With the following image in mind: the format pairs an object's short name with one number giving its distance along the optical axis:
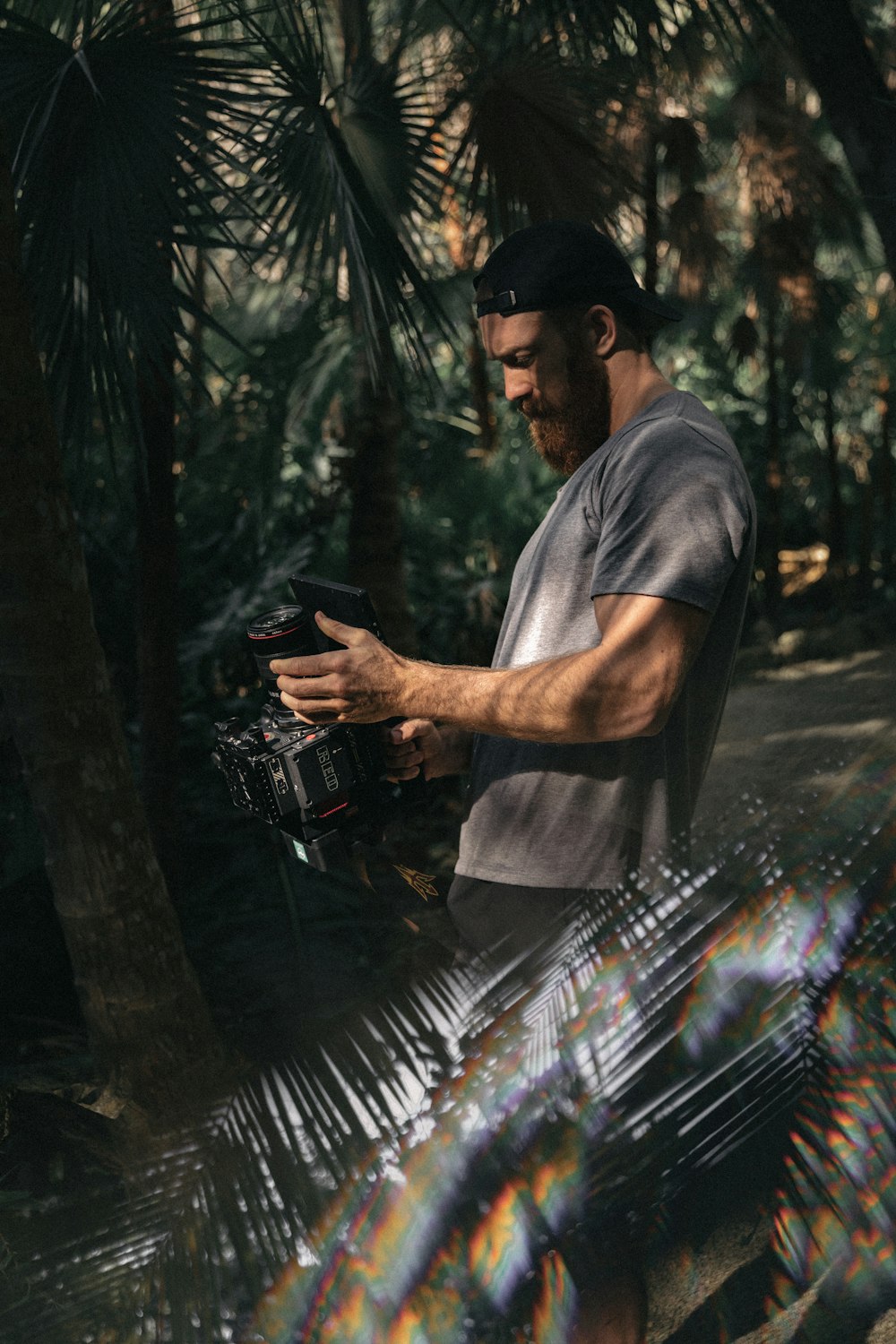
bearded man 1.47
